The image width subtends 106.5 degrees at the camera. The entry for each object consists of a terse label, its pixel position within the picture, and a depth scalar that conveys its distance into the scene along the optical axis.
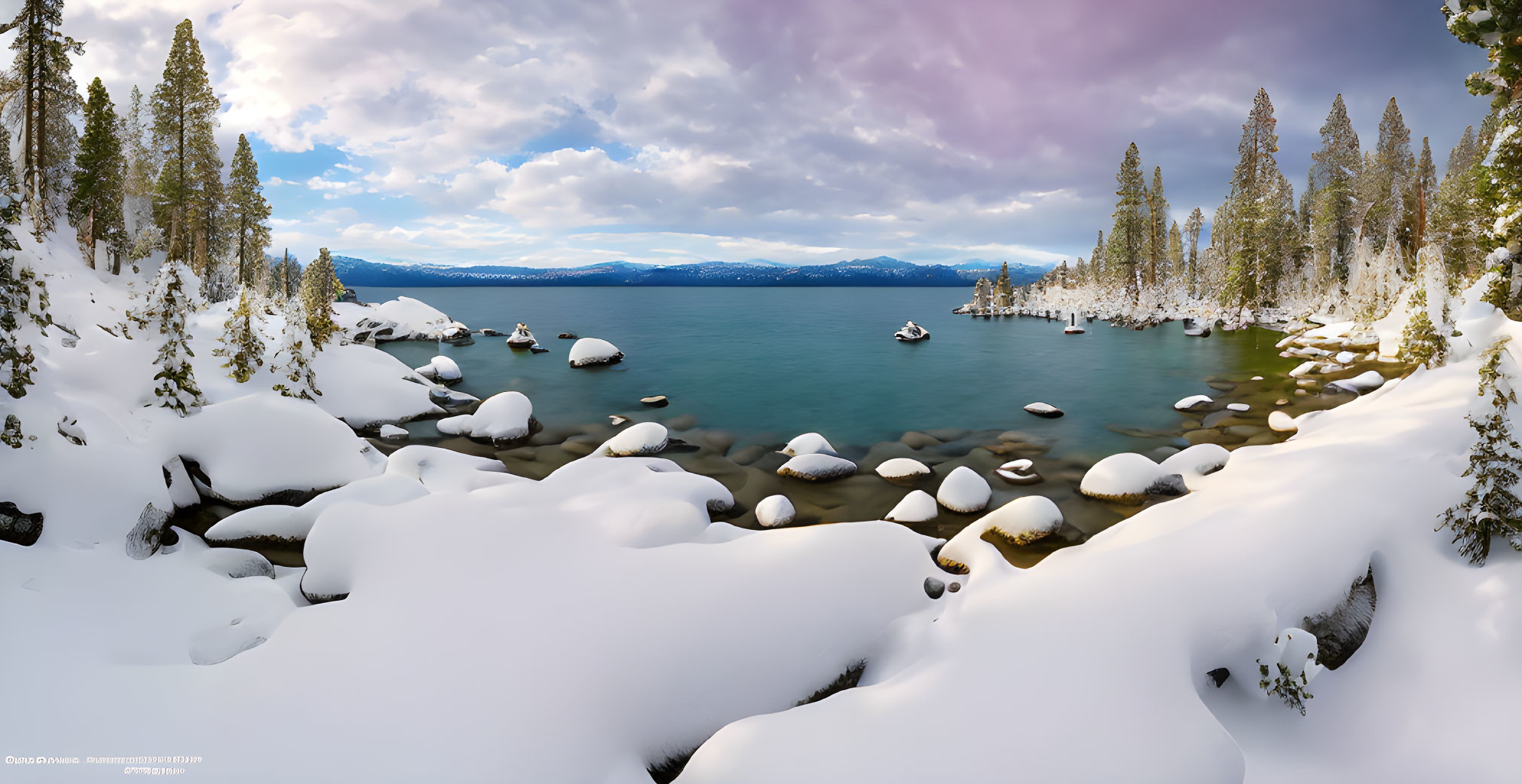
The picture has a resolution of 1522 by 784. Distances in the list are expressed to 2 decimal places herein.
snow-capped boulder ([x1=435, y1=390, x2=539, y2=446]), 18.70
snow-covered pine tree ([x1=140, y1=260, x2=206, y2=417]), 12.20
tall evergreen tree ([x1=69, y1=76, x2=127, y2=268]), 37.75
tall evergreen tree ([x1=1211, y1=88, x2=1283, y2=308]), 41.91
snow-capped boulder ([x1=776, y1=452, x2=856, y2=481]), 15.15
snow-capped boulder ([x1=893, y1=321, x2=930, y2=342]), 56.78
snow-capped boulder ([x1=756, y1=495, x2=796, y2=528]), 12.14
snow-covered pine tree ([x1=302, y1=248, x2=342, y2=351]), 22.86
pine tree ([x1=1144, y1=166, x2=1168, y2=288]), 60.88
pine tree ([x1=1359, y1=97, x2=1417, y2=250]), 51.78
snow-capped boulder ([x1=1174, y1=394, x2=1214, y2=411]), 22.45
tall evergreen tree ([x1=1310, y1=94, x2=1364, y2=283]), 53.00
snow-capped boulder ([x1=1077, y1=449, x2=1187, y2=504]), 12.77
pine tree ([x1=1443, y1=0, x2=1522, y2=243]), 10.68
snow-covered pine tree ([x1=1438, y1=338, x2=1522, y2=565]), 7.16
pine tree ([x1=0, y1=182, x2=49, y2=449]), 7.72
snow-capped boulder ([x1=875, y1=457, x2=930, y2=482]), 15.11
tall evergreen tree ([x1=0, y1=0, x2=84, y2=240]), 28.91
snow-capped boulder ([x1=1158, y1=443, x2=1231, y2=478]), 12.98
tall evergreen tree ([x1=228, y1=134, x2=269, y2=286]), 44.81
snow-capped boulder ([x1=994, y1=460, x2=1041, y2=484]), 14.82
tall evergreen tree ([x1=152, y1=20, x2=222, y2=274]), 36.75
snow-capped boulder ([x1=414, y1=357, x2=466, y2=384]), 28.78
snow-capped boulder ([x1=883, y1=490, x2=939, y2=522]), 12.24
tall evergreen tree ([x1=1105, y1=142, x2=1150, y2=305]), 60.84
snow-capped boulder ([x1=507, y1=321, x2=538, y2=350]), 44.06
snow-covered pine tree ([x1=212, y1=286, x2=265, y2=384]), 17.12
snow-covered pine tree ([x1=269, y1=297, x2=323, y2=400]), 18.44
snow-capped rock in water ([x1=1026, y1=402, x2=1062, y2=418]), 22.67
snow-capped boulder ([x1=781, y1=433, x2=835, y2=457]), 16.62
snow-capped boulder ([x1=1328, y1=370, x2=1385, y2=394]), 21.98
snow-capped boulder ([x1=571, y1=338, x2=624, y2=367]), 34.75
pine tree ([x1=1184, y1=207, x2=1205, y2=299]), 84.42
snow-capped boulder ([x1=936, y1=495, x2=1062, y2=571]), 10.92
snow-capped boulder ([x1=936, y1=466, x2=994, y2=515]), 12.76
